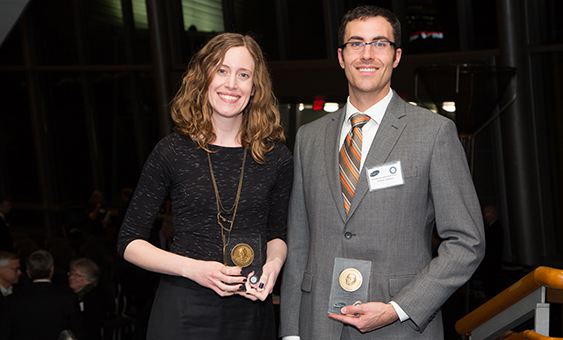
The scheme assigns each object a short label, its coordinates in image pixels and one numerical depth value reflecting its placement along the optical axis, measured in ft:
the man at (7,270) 16.94
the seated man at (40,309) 13.69
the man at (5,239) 22.04
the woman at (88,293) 15.84
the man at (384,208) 5.55
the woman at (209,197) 6.07
